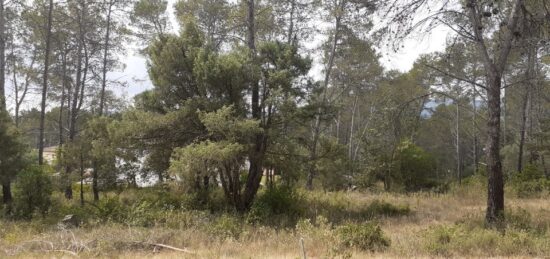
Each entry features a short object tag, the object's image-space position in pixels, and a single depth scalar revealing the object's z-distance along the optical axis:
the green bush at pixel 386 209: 13.09
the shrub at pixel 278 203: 12.05
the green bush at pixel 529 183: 16.80
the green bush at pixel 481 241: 7.30
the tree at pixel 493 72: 9.97
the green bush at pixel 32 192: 11.48
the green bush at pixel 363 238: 7.72
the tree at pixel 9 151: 12.56
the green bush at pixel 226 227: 9.24
